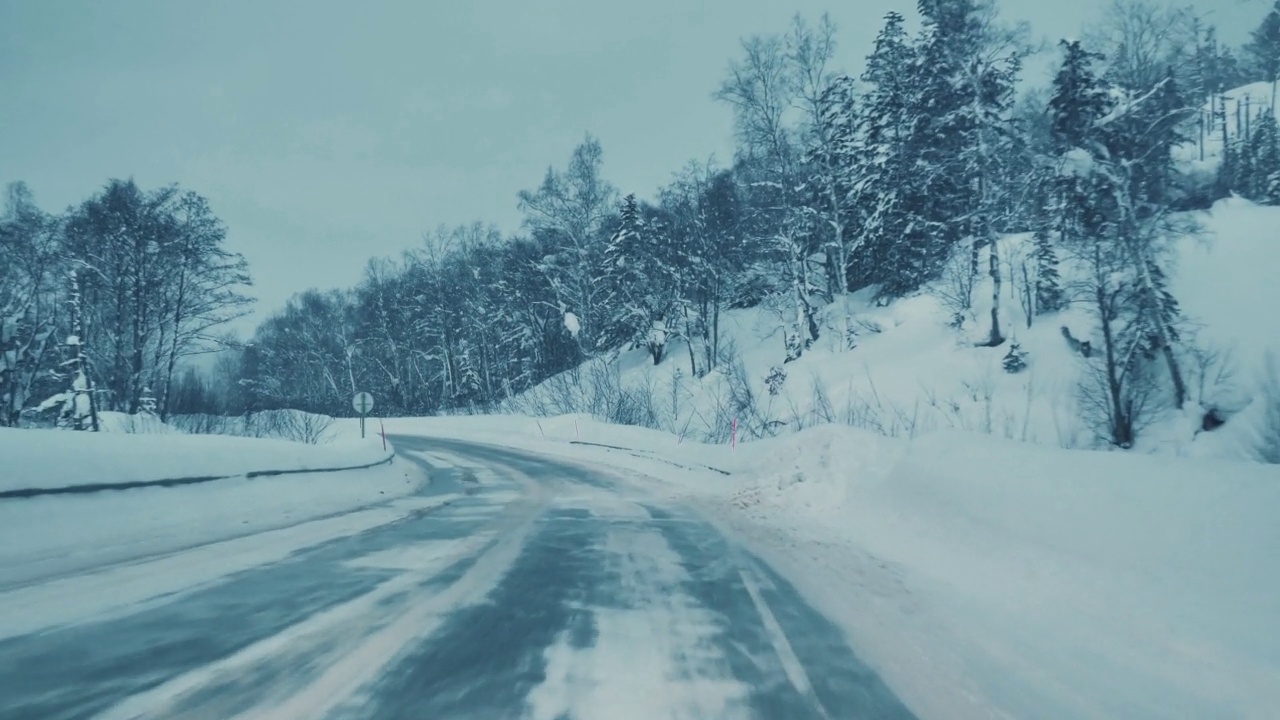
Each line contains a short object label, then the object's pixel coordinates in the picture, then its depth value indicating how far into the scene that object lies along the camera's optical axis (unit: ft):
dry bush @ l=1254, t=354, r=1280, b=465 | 40.83
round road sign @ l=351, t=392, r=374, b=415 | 73.53
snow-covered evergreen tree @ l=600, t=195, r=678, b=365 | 139.23
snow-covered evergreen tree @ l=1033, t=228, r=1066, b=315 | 87.71
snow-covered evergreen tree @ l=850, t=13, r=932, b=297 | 108.99
